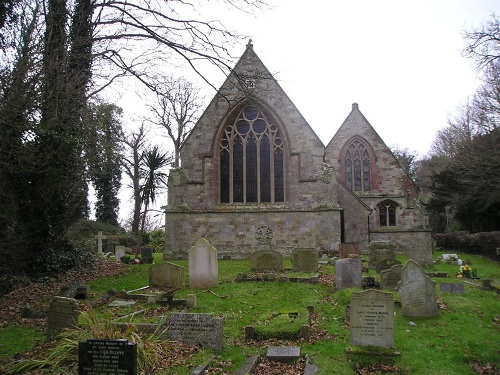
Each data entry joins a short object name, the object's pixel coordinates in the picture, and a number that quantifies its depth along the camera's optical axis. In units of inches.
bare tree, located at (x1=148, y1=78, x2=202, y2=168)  1497.3
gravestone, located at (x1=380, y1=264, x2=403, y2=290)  506.9
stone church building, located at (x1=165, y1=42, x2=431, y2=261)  917.8
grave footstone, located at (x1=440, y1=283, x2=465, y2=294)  503.8
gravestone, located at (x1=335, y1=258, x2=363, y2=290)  510.9
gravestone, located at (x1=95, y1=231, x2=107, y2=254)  1067.8
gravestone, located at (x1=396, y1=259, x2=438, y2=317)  404.8
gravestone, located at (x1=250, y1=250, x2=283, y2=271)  665.0
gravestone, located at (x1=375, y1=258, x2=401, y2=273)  613.5
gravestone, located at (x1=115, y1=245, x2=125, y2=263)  928.6
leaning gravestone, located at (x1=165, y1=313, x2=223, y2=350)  330.0
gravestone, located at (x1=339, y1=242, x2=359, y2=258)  773.3
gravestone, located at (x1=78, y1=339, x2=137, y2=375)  227.5
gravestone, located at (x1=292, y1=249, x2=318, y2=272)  671.8
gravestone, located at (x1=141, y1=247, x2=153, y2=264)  861.8
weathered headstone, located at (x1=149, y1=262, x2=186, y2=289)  542.0
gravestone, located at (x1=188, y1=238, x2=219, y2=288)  558.9
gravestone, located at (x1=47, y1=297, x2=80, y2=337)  330.3
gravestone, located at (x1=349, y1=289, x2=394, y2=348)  318.7
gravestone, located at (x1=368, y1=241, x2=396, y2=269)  683.4
